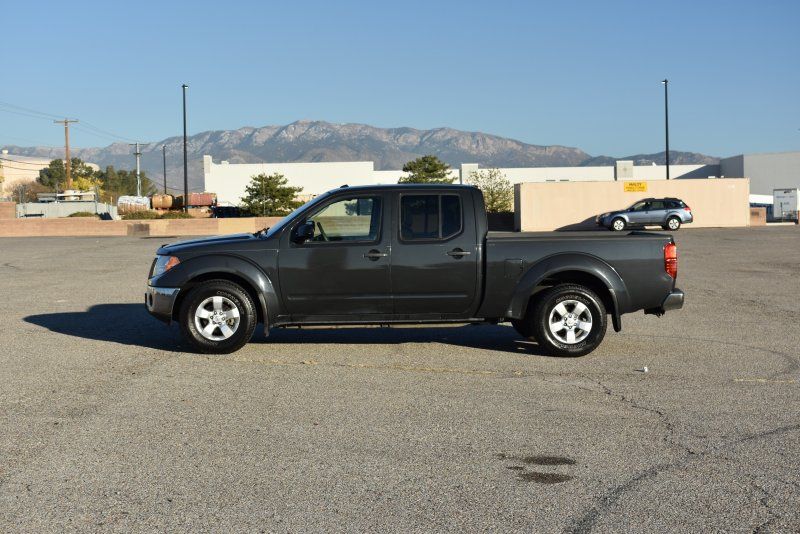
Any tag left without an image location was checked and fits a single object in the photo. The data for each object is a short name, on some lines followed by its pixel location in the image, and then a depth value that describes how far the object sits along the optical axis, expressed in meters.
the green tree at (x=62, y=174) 146.62
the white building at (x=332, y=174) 103.44
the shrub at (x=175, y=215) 53.88
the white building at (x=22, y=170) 182.35
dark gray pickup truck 10.00
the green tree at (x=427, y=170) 76.06
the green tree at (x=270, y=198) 62.84
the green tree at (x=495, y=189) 66.00
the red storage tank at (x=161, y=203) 77.38
